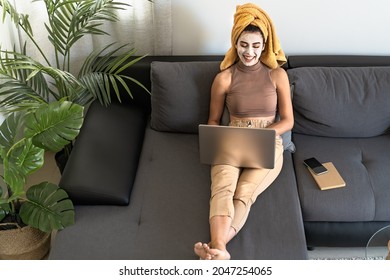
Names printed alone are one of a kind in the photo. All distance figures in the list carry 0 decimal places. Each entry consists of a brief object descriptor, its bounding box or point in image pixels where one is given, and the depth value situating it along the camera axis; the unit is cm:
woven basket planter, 211
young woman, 205
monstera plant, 189
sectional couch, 194
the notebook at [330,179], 214
